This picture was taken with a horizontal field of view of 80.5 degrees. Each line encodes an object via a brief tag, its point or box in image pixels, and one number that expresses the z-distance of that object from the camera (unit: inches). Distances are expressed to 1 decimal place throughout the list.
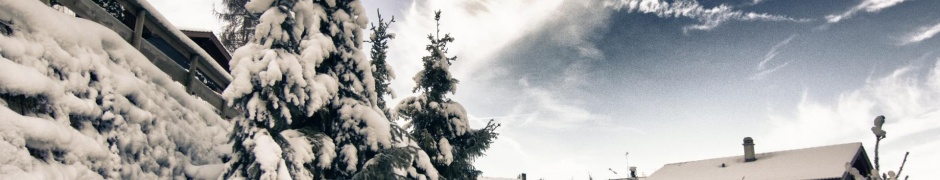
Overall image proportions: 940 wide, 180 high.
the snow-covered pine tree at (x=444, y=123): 543.8
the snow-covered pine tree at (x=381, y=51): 542.6
